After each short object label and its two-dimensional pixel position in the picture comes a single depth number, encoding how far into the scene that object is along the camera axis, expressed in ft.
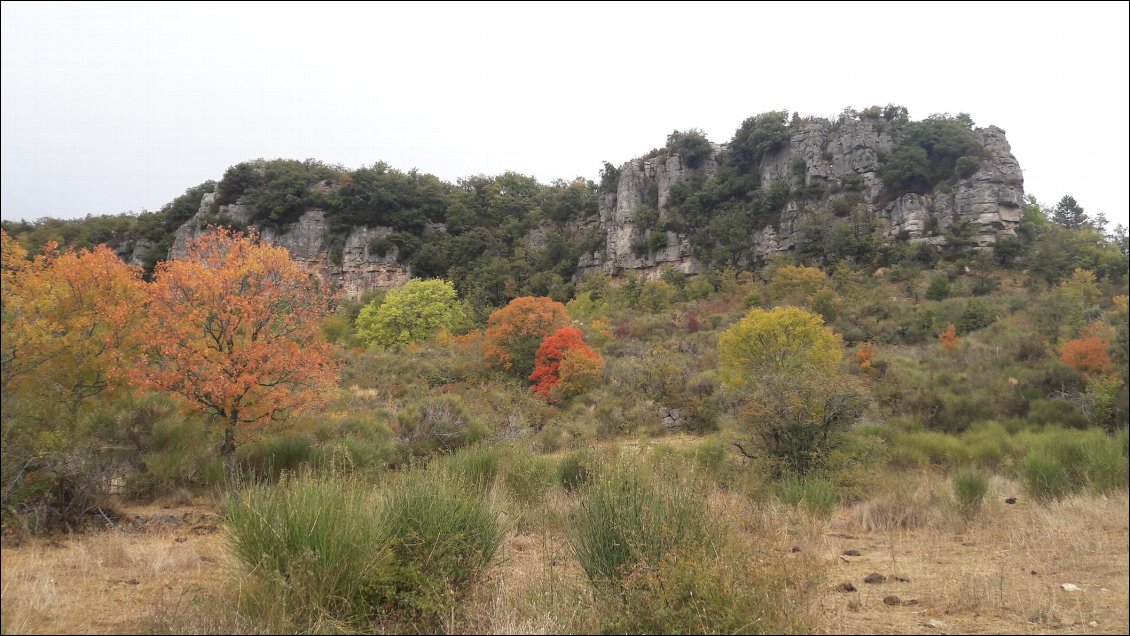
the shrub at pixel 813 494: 25.94
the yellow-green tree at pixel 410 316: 146.41
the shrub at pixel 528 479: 29.07
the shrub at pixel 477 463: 27.55
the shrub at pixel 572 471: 29.96
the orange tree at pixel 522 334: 96.12
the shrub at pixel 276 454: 35.84
